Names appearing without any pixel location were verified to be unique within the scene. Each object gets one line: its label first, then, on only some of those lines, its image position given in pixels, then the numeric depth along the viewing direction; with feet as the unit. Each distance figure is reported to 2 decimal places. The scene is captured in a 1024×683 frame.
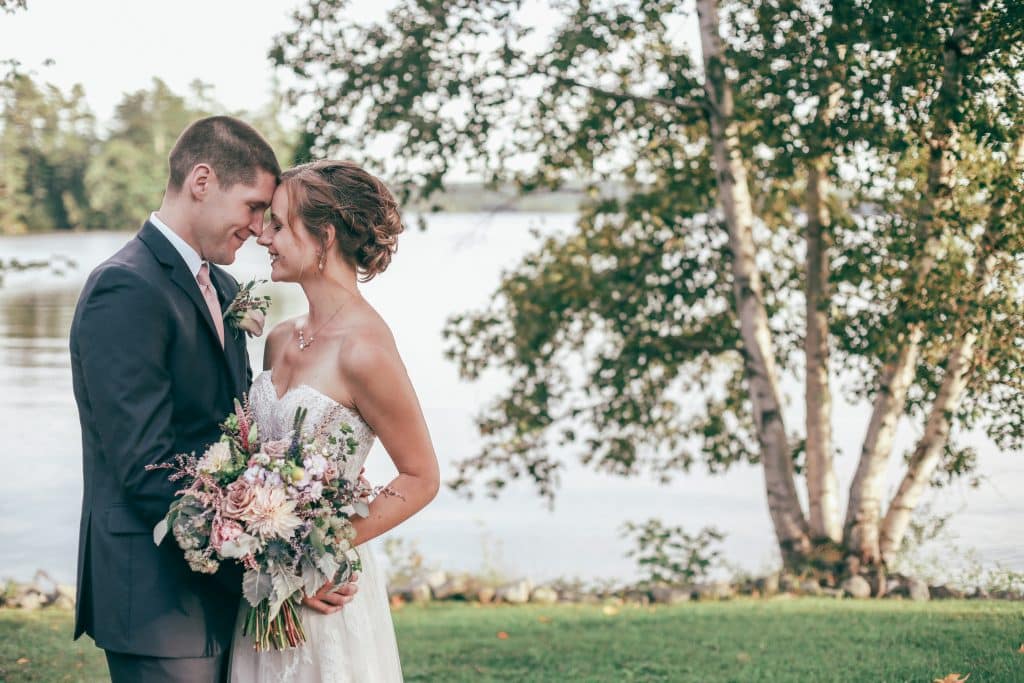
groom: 9.71
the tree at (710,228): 21.62
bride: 10.43
